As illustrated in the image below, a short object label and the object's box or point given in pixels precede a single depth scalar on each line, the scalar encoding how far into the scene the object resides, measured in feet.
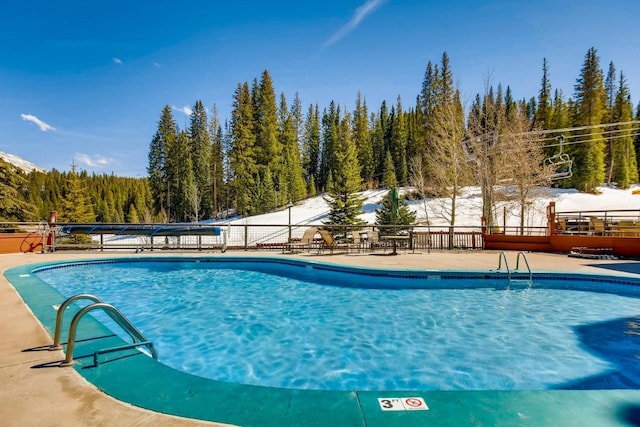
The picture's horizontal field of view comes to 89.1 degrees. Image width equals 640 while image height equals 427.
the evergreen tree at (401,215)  61.62
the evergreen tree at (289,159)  129.08
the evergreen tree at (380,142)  158.61
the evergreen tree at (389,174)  133.28
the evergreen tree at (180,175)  125.39
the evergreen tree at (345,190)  76.59
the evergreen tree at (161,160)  125.18
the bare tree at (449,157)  56.18
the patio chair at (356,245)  39.12
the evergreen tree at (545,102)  123.13
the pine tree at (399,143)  148.46
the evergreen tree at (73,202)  84.48
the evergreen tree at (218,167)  131.23
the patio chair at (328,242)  37.60
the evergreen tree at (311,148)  170.60
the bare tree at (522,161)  56.04
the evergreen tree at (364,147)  149.48
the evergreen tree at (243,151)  114.62
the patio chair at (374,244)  40.49
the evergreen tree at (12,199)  52.31
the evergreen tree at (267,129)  123.44
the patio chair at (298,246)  38.30
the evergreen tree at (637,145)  133.69
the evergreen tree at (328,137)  157.58
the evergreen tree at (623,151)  111.14
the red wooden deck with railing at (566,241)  34.17
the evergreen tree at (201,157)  133.80
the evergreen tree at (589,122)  101.09
